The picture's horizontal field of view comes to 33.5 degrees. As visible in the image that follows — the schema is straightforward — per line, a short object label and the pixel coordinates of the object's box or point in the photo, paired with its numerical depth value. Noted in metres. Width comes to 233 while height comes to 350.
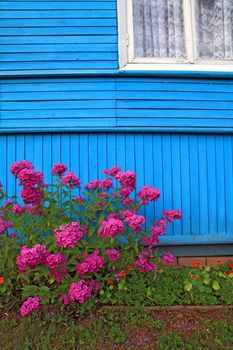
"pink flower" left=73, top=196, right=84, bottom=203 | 3.52
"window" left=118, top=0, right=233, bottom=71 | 4.56
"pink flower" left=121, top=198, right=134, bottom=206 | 3.49
